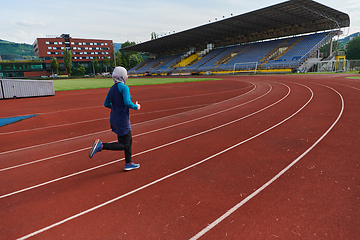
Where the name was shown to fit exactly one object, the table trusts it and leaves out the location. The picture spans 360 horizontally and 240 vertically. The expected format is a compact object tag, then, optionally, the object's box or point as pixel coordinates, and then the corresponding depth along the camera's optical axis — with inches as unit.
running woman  155.8
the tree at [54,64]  3432.3
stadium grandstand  1428.4
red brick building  3806.6
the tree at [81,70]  3494.6
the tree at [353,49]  2439.7
